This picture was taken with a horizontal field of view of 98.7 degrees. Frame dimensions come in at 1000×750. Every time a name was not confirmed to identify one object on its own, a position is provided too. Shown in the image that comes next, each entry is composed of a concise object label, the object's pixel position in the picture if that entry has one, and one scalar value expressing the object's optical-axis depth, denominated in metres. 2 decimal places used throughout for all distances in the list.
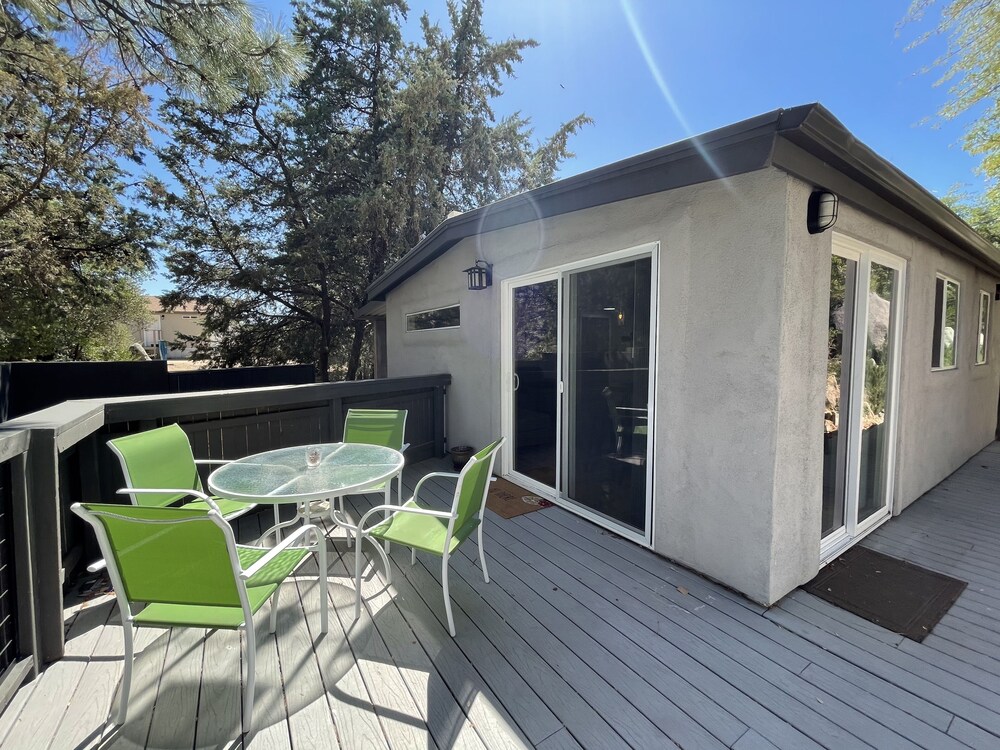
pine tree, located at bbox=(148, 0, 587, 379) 9.94
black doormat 2.28
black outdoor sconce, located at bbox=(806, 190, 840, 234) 2.26
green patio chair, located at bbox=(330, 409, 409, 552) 3.48
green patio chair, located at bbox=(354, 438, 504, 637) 2.08
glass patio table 2.06
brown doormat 3.72
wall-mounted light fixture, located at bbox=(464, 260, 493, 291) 4.50
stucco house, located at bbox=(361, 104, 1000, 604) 2.29
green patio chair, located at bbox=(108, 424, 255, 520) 2.29
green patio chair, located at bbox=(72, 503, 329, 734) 1.43
